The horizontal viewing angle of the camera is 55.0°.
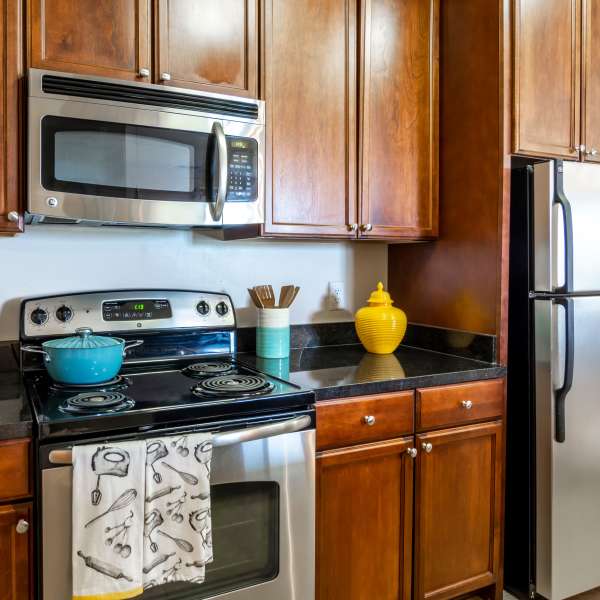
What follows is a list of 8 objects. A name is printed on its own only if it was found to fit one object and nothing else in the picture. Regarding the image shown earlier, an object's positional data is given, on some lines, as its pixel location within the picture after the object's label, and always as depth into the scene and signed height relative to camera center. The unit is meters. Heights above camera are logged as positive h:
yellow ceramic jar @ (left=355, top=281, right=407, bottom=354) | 2.27 -0.19
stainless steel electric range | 1.30 -0.43
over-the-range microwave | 1.61 +0.37
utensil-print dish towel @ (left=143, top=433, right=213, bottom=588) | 1.35 -0.56
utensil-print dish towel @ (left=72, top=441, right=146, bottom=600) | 1.29 -0.55
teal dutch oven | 1.62 -0.23
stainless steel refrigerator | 2.00 -0.33
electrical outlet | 2.46 -0.08
